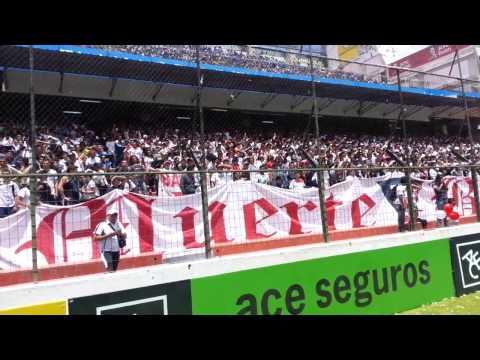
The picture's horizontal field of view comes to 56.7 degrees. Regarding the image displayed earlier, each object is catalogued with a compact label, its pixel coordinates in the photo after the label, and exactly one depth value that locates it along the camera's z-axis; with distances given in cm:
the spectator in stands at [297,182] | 722
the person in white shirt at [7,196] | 534
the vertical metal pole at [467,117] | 831
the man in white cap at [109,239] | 550
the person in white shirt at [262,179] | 694
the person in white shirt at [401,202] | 744
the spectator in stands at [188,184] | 605
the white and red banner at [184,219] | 523
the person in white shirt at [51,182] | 536
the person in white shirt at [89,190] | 576
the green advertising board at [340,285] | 493
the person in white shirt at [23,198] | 541
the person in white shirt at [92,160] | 952
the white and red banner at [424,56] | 3306
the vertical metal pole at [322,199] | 606
